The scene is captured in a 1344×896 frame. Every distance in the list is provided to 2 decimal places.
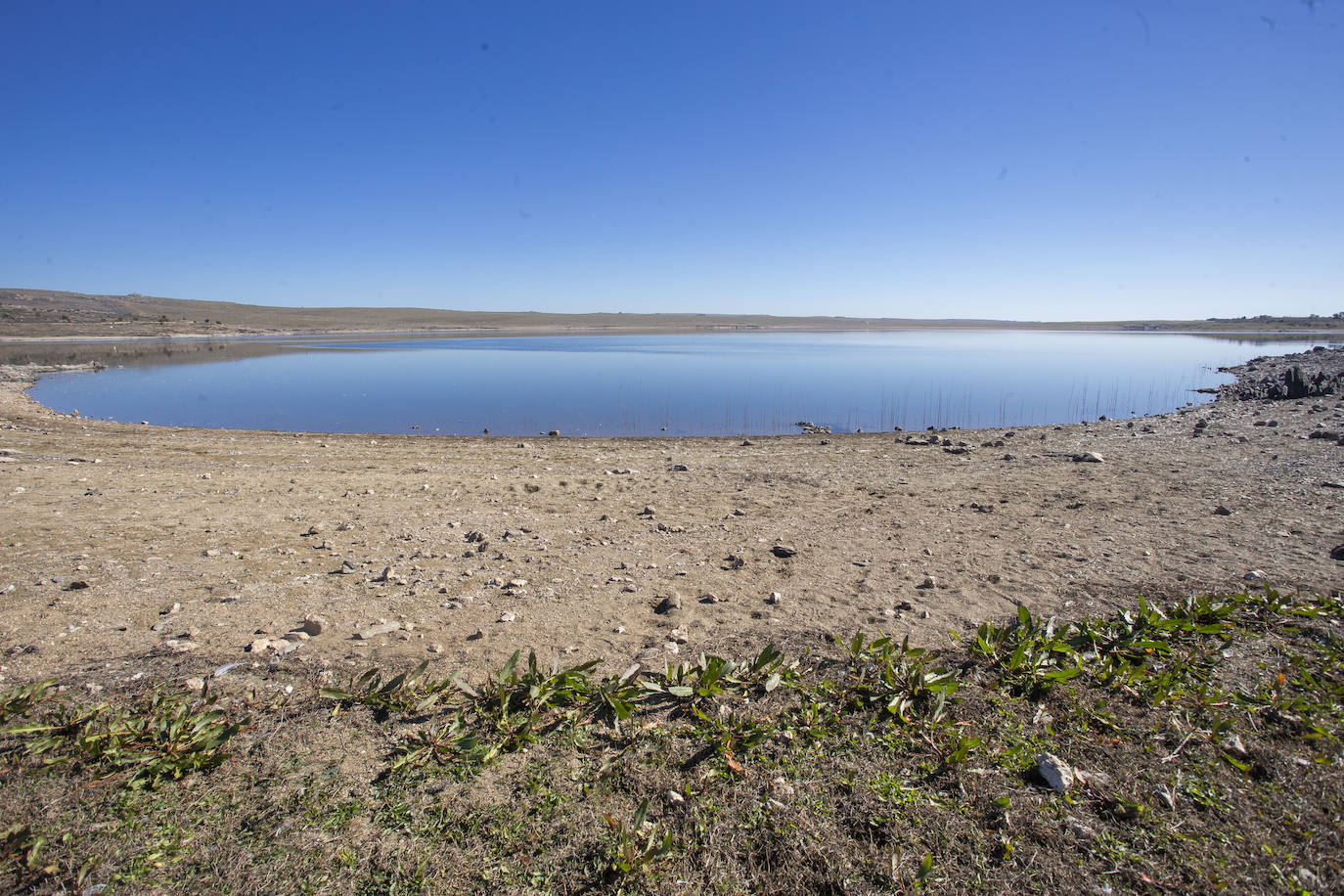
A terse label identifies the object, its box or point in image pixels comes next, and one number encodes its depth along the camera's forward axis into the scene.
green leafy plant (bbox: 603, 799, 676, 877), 2.21
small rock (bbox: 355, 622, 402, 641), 3.96
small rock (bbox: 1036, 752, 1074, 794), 2.57
